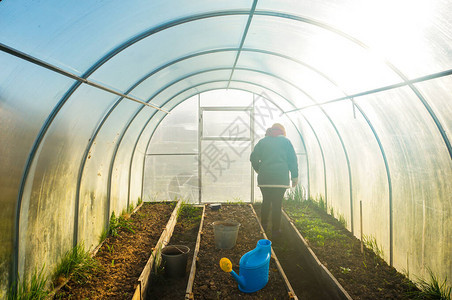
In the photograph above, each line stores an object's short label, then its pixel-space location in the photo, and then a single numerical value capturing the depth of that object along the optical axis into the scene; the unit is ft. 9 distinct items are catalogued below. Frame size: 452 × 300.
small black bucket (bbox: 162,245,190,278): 12.51
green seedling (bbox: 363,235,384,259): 13.68
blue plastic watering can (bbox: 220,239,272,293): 9.84
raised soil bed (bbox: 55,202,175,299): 10.25
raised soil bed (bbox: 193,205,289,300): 10.11
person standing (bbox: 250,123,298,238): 15.71
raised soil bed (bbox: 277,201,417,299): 10.69
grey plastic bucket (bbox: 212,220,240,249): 14.05
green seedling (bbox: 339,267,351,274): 12.10
